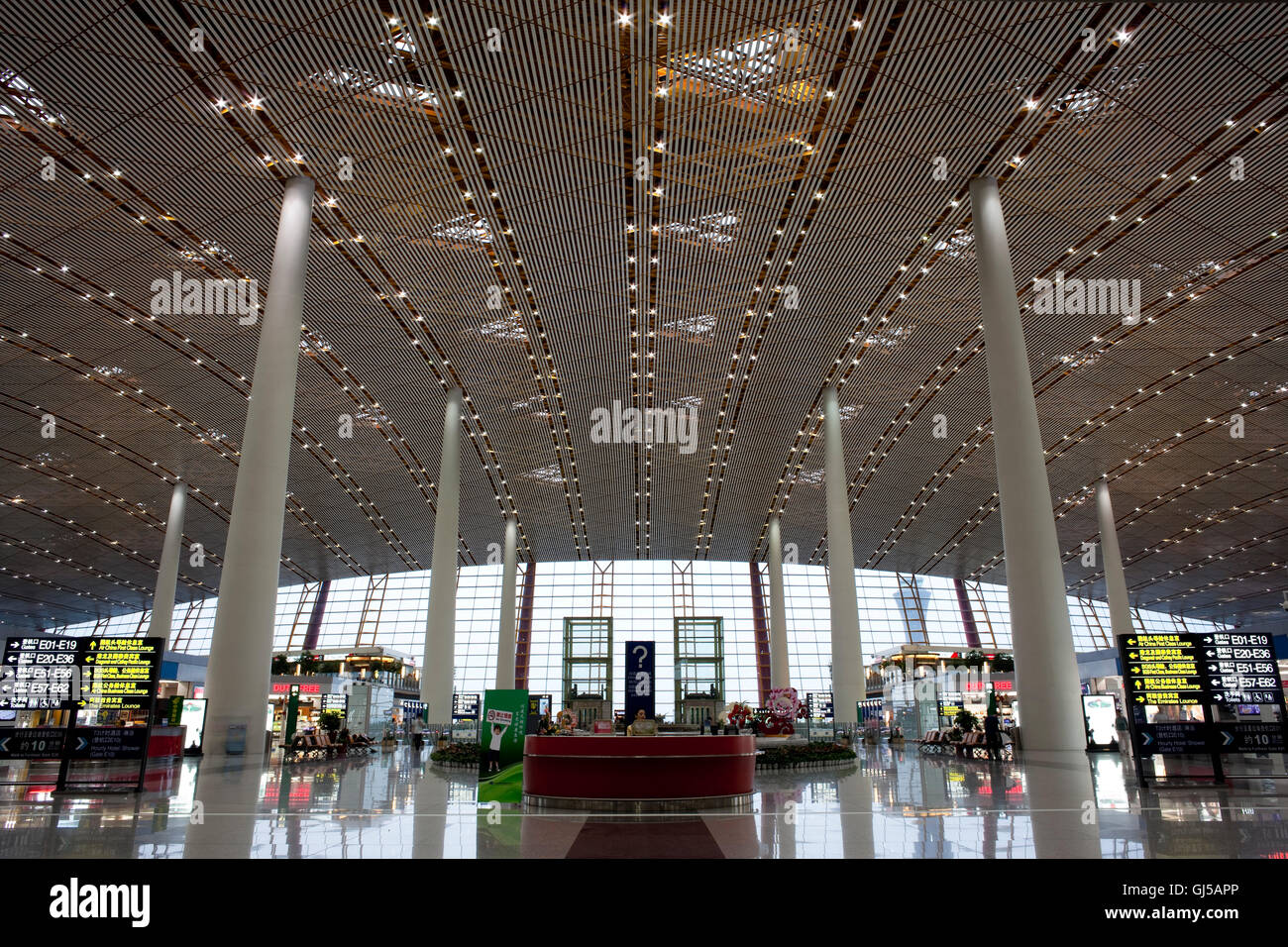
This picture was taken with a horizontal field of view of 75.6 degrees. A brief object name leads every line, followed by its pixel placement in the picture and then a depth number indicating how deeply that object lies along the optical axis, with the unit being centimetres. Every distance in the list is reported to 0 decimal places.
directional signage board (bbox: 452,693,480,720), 2695
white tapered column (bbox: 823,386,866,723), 2673
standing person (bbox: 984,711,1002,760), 1600
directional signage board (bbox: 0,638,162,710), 1038
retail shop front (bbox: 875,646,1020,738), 2598
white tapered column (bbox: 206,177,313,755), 1450
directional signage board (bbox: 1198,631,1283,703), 1066
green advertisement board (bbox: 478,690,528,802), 1363
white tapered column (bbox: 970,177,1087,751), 1469
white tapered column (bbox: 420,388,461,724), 2589
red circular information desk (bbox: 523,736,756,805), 926
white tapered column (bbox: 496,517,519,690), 4175
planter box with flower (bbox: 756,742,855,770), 1617
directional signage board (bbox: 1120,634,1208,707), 1050
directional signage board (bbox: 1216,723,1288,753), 1051
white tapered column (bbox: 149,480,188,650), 3375
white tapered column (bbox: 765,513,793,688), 4056
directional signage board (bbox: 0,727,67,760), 1041
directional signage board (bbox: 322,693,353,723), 2388
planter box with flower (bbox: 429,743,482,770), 1703
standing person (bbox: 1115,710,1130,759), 1890
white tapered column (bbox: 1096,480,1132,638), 3330
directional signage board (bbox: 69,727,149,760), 1055
